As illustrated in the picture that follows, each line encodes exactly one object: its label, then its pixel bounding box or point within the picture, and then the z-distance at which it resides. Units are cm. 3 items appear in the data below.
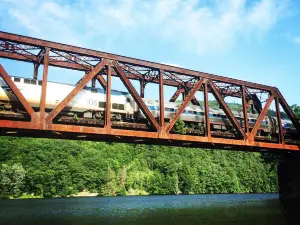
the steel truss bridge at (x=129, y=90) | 2198
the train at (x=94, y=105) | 2467
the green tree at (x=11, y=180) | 8250
